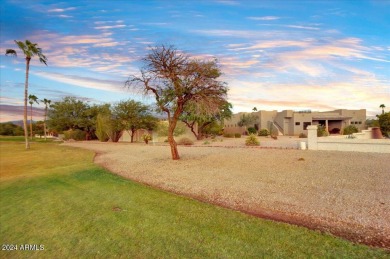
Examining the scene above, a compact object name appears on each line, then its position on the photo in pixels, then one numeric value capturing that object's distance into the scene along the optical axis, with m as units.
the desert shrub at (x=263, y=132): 45.17
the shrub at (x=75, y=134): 49.47
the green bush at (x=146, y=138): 36.94
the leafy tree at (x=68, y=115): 49.72
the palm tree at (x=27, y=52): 35.47
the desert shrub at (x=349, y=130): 40.08
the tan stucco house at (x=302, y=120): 51.84
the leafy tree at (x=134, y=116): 39.28
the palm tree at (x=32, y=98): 72.85
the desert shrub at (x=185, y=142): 30.18
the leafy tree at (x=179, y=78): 15.90
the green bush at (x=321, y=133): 32.70
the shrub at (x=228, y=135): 44.63
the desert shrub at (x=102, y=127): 42.22
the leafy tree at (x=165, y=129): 37.16
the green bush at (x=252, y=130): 54.33
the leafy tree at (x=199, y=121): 37.59
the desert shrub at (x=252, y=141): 25.31
